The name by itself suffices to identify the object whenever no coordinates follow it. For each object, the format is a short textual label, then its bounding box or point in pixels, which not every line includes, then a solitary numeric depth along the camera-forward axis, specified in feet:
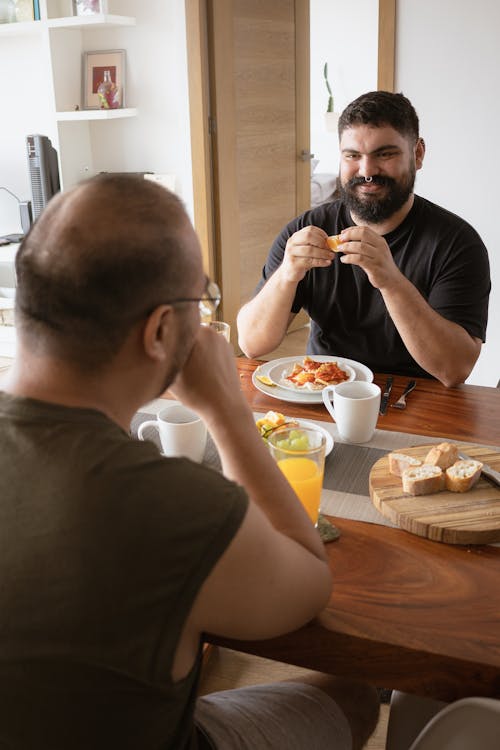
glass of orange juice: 3.79
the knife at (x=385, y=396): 5.30
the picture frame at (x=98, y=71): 12.99
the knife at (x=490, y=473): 4.04
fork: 5.35
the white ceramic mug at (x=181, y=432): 4.44
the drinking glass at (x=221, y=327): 5.28
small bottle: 13.05
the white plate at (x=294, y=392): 5.48
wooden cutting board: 3.63
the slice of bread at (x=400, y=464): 4.13
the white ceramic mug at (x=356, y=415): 4.66
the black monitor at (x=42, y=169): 12.56
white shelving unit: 12.41
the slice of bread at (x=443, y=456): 4.15
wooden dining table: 2.96
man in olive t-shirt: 2.36
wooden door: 12.91
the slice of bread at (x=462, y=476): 3.96
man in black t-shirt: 6.61
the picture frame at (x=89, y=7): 12.51
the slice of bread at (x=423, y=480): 3.94
